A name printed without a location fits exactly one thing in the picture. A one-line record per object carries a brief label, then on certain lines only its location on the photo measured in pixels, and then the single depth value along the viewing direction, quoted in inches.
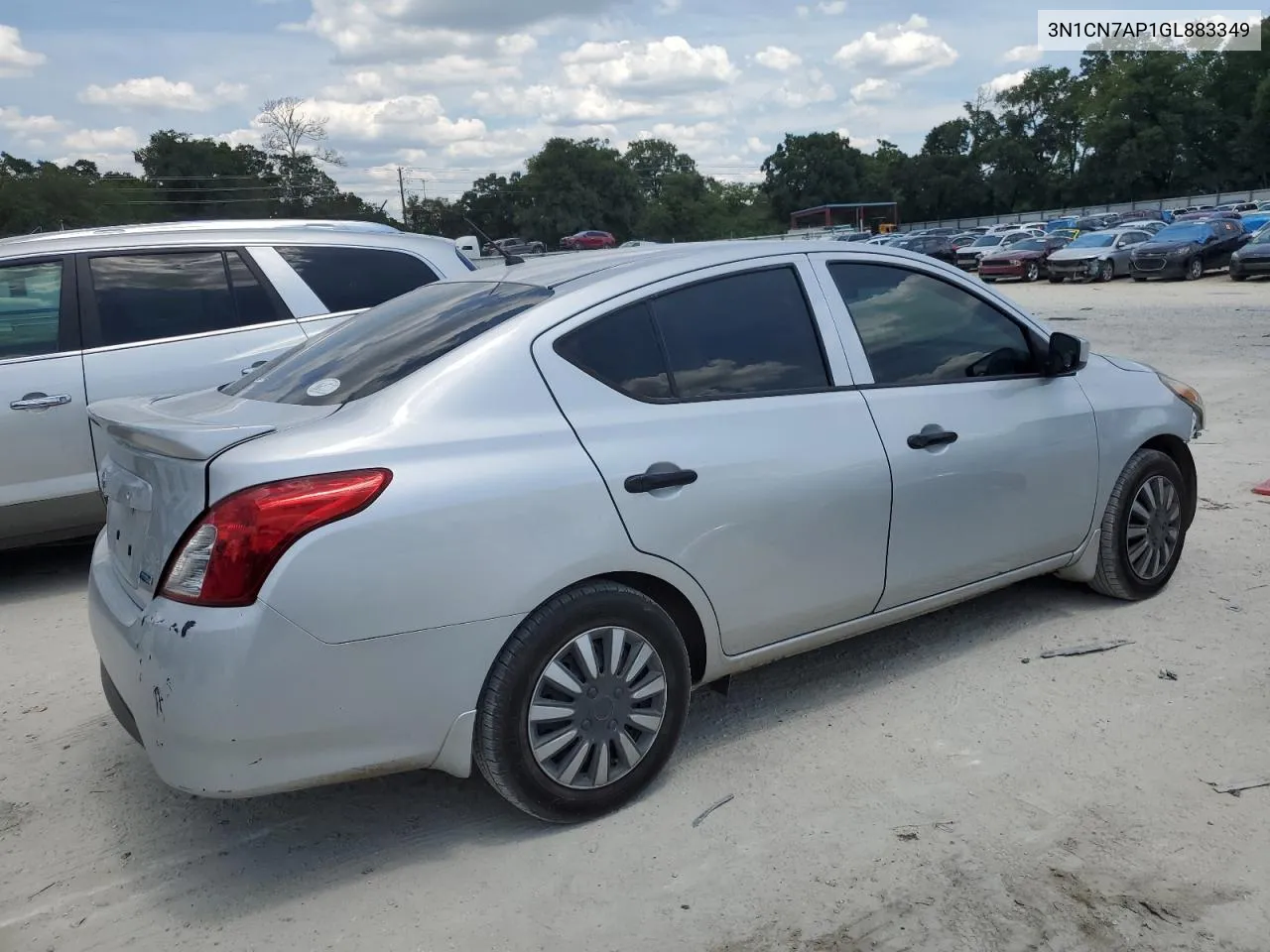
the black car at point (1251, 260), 1003.9
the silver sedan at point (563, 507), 114.7
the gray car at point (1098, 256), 1207.6
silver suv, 231.1
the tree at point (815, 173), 4461.1
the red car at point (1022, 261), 1363.2
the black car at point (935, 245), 1720.0
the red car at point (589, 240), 1892.2
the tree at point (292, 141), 2433.6
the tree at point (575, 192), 3048.7
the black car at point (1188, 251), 1115.9
